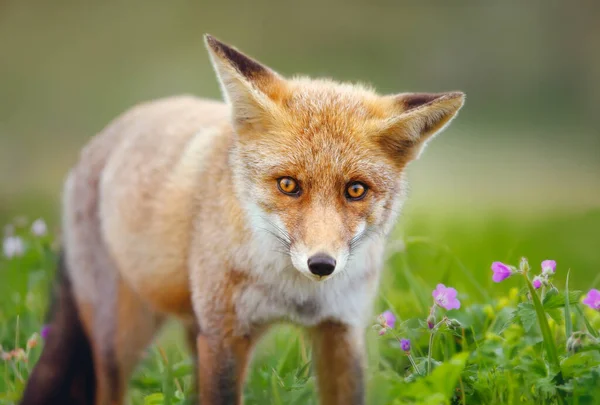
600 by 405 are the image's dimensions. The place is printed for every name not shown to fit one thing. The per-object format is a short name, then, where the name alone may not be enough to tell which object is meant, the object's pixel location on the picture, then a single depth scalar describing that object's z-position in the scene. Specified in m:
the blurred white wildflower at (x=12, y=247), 8.96
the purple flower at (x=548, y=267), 5.23
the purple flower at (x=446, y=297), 5.49
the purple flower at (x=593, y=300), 5.35
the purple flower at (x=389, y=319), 5.86
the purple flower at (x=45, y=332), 7.80
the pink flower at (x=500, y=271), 5.35
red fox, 5.37
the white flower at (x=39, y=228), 9.23
